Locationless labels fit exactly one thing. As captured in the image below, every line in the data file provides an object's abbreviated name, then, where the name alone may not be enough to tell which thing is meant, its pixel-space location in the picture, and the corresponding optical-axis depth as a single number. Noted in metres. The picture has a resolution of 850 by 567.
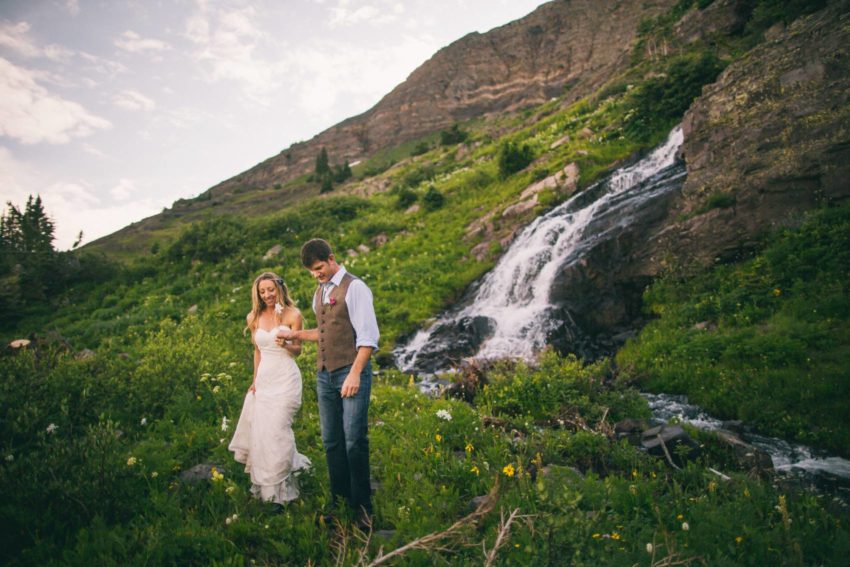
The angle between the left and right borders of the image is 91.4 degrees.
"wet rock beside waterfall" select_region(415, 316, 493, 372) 12.73
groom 4.39
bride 4.95
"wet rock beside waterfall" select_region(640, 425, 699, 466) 5.60
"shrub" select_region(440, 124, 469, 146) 54.03
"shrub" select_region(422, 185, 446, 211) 26.81
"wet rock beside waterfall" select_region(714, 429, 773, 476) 5.38
